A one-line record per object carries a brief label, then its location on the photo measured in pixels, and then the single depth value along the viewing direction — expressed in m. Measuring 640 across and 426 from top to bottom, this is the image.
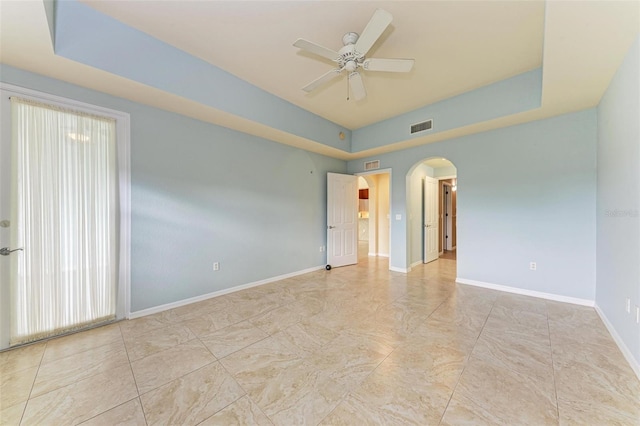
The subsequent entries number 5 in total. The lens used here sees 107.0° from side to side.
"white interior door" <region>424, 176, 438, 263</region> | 5.80
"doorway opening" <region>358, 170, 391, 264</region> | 6.91
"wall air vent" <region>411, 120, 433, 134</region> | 3.99
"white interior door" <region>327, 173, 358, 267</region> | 5.30
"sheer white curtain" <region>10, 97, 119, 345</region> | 2.22
